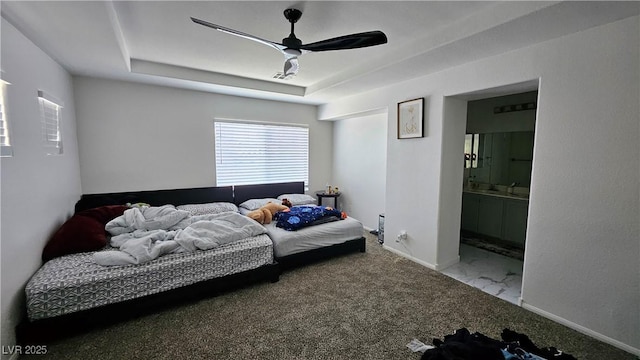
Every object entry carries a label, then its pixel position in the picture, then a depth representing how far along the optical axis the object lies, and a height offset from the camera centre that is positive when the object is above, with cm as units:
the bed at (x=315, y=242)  311 -107
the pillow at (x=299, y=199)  462 -75
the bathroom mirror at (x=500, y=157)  401 +2
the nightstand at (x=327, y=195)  531 -79
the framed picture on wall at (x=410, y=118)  325 +49
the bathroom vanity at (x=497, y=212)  380 -83
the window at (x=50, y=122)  243 +30
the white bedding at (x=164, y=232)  235 -82
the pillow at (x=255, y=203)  421 -77
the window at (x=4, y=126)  178 +18
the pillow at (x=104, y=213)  292 -67
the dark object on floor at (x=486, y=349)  125 -96
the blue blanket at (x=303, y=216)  337 -81
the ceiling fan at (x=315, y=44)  186 +83
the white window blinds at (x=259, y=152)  448 +5
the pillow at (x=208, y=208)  384 -79
